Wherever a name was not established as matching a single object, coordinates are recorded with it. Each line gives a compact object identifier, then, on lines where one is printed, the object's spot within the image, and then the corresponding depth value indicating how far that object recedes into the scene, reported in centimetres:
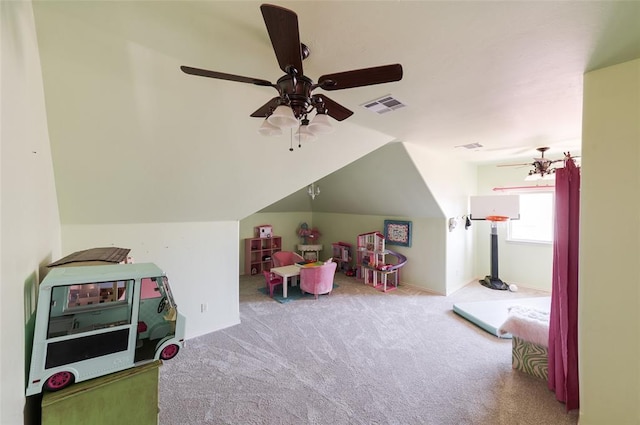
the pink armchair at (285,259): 550
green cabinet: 111
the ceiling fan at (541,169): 402
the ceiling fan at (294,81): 97
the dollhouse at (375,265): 524
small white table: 461
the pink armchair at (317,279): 459
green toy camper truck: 108
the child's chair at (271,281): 479
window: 503
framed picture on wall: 532
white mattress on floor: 353
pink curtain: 212
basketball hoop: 481
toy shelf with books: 624
